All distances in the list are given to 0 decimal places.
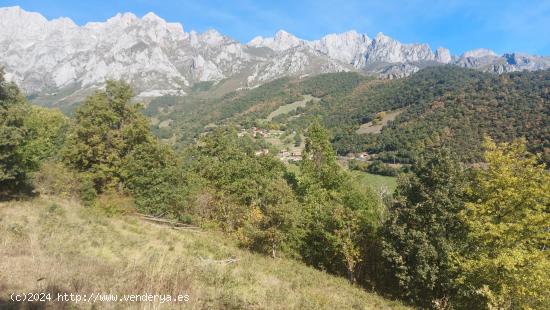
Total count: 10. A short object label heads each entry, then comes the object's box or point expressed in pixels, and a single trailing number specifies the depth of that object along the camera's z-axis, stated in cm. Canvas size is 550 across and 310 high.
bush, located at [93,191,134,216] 3057
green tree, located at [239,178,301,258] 2600
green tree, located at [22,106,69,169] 2912
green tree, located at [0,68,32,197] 2386
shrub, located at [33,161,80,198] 3285
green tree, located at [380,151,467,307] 2059
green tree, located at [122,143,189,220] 3841
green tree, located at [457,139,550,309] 1761
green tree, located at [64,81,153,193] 3631
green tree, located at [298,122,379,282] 2820
